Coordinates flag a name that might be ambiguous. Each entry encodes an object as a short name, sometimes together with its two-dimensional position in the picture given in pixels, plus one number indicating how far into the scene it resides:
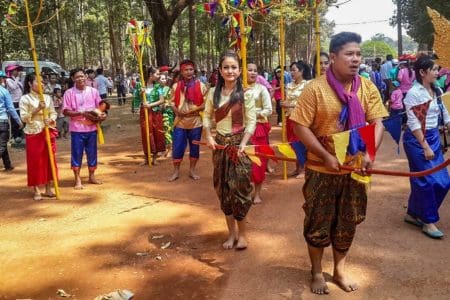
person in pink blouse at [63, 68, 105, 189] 6.08
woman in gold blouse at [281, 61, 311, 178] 6.22
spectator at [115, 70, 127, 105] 21.03
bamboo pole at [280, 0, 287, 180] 5.96
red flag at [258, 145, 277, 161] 3.52
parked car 20.28
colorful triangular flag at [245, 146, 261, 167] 3.64
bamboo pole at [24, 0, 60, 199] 5.52
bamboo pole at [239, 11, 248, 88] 4.91
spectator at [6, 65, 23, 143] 10.30
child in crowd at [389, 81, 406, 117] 8.80
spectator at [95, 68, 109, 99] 14.96
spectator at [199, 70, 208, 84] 20.57
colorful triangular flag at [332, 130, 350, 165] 2.77
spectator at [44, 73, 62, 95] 10.69
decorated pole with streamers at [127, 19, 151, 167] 7.89
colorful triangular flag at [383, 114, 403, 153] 3.95
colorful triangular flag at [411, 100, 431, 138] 3.97
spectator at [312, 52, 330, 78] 6.07
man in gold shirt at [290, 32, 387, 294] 2.78
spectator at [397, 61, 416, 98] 9.43
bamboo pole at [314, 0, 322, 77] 5.84
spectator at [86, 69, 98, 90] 13.67
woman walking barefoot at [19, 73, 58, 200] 5.70
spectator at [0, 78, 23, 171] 6.59
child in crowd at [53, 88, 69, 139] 11.33
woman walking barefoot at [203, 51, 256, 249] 3.81
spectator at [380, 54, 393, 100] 13.23
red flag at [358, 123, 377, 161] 2.78
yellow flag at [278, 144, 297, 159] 3.21
